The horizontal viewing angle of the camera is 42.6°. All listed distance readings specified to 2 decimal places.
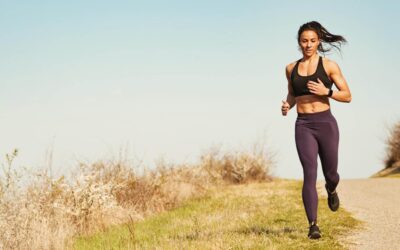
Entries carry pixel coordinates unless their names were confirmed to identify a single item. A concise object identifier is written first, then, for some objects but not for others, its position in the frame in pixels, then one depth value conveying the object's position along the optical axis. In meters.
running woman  6.43
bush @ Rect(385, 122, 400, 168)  27.78
